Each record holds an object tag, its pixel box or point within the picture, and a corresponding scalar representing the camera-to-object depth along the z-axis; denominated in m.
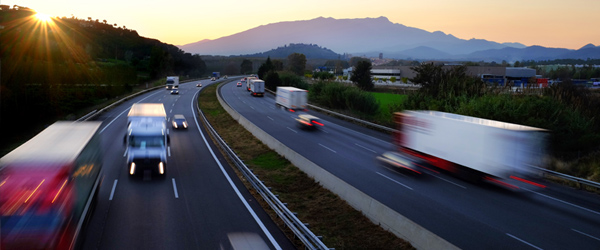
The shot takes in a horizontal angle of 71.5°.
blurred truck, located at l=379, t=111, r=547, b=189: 17.92
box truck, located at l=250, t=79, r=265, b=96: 78.12
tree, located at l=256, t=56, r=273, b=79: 127.47
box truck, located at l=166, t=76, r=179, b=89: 85.88
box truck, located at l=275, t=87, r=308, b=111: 47.12
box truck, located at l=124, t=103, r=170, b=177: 20.95
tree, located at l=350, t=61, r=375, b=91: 109.99
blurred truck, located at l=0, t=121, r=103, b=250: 9.20
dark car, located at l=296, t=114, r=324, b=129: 38.84
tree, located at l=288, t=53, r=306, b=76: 189.34
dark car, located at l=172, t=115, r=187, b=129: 38.81
